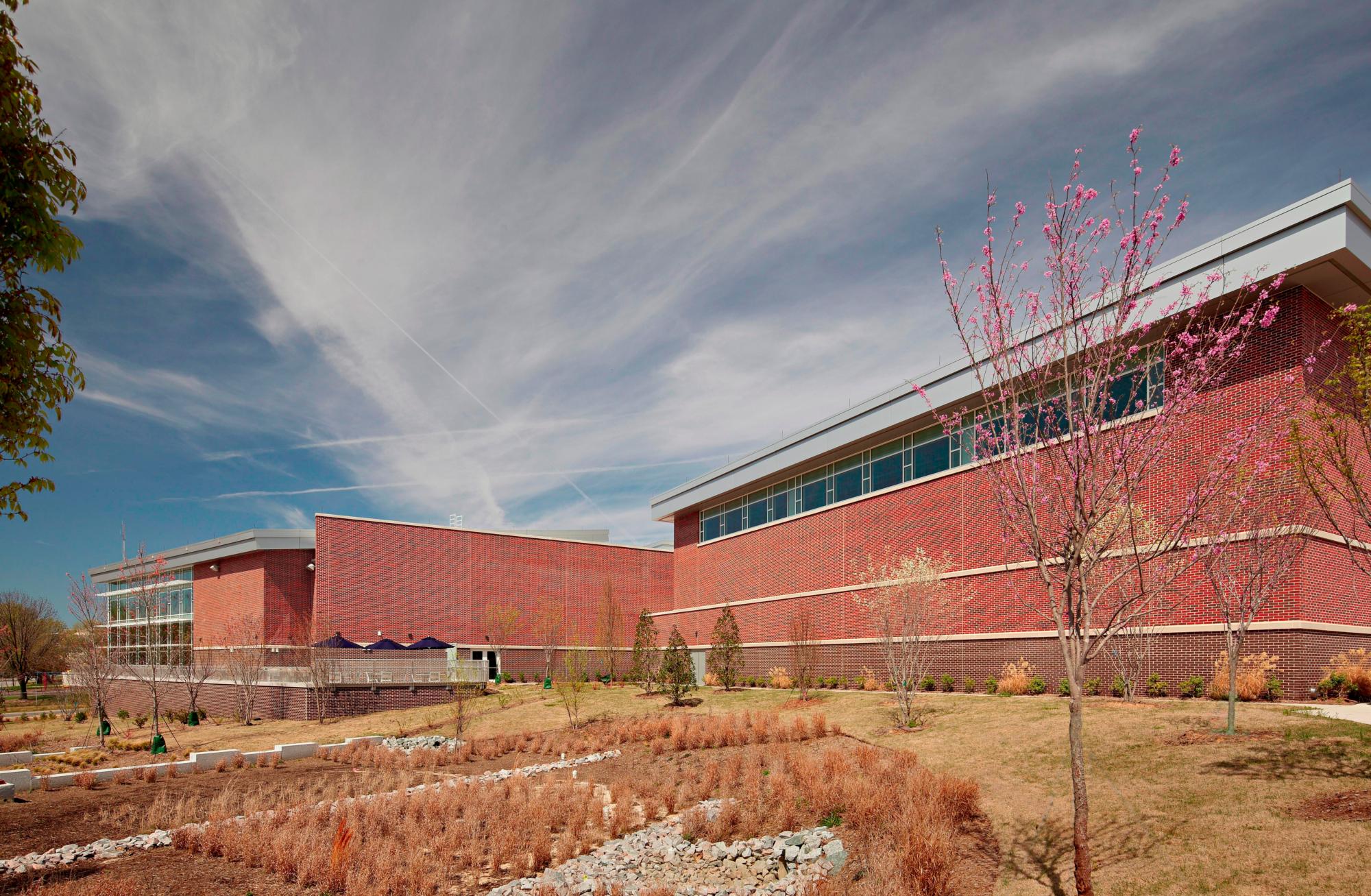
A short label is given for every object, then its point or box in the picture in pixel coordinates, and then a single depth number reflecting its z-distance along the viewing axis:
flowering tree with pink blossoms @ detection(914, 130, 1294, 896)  7.74
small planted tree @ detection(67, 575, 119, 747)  28.39
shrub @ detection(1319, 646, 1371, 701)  17.86
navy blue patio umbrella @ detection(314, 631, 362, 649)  38.62
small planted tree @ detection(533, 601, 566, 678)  48.25
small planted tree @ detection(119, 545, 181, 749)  29.80
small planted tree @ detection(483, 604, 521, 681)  47.50
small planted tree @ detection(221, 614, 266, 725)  35.59
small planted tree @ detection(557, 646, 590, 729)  28.19
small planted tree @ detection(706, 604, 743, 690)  38.28
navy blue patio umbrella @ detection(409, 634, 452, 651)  40.17
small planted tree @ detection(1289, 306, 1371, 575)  10.10
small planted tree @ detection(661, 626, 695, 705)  31.50
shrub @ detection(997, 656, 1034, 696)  25.14
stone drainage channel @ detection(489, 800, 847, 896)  10.90
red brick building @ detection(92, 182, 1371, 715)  19.92
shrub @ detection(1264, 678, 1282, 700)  18.41
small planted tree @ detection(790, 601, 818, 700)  31.48
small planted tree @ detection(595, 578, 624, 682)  47.00
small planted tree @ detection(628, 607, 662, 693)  35.88
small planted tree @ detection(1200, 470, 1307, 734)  14.21
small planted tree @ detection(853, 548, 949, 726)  22.61
